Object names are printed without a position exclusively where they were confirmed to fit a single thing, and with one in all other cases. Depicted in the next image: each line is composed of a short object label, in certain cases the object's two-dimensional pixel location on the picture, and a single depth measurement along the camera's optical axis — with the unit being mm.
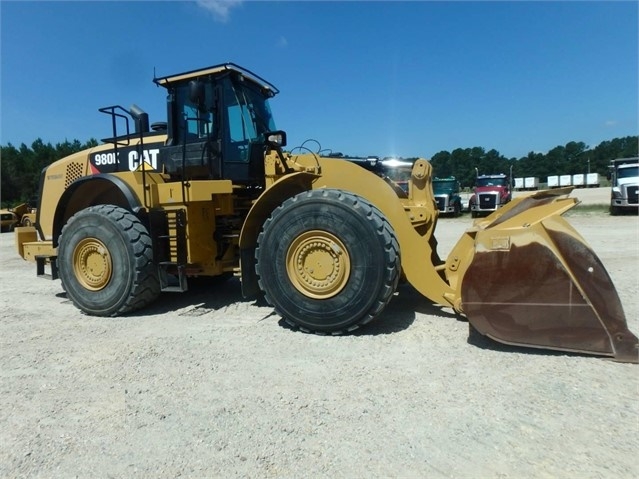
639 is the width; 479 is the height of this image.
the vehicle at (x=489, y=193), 24266
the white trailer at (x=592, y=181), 65625
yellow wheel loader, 3488
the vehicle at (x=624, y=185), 20000
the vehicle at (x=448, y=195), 24578
